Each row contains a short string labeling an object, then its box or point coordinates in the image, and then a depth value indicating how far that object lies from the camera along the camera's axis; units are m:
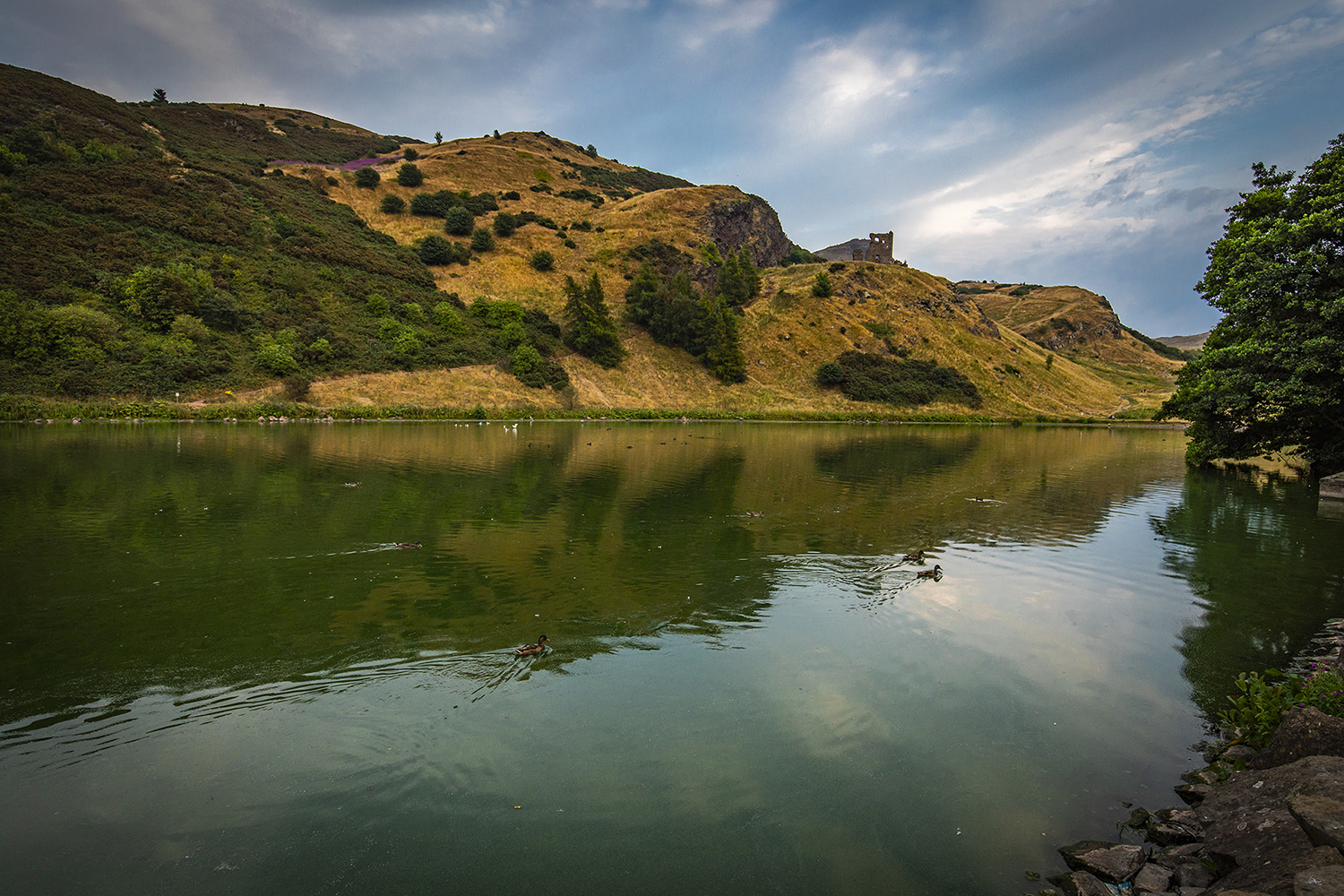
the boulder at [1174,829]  6.14
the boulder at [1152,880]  5.39
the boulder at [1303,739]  6.32
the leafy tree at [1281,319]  22.36
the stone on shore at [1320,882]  3.89
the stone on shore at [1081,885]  5.39
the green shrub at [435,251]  98.62
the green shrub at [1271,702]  7.77
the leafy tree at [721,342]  97.62
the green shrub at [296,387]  62.31
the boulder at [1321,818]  4.45
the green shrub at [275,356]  63.56
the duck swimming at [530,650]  9.95
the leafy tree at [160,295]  61.59
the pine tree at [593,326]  90.81
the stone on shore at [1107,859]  5.61
